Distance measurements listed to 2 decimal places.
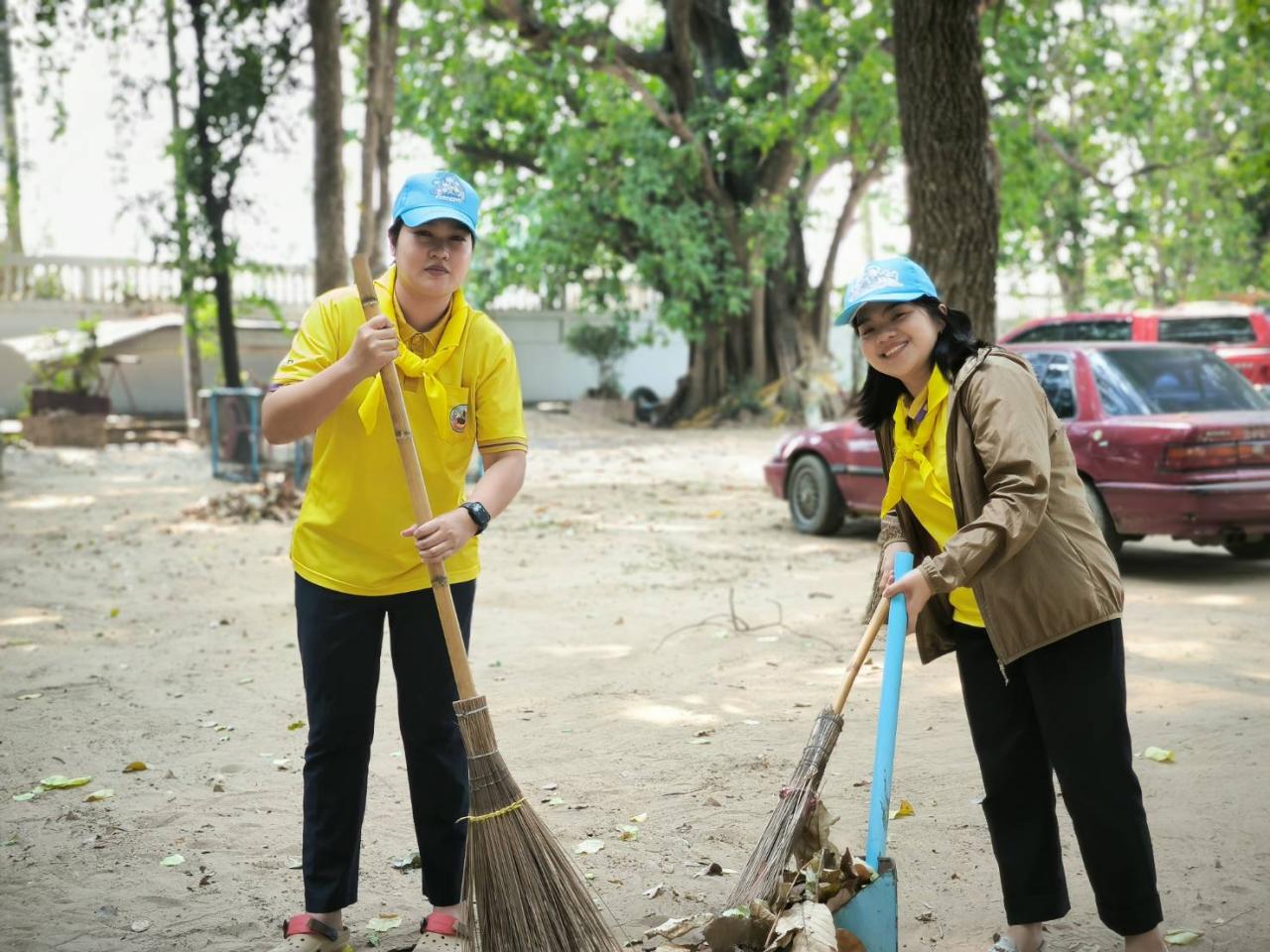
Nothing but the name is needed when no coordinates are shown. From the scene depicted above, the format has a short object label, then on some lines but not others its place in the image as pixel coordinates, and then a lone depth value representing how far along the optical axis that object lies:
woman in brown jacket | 2.93
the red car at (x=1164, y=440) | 8.05
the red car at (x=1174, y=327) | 14.20
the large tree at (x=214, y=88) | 16.44
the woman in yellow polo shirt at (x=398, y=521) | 3.22
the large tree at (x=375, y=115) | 15.00
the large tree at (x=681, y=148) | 20.39
